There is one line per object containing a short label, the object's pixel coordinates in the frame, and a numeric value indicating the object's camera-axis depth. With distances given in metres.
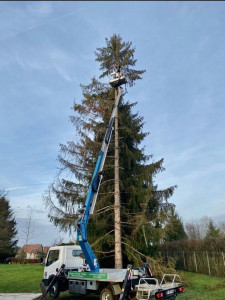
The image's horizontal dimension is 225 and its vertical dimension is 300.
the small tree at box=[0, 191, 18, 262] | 35.53
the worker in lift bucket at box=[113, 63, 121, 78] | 12.39
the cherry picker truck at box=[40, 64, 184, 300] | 6.52
